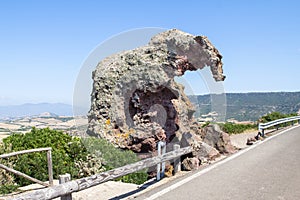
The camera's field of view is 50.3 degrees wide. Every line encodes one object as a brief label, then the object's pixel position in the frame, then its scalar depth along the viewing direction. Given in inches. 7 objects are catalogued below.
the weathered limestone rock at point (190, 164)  354.3
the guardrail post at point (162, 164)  312.2
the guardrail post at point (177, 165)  346.7
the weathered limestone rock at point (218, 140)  462.6
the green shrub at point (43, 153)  328.8
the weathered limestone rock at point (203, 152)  386.9
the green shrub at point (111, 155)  367.6
